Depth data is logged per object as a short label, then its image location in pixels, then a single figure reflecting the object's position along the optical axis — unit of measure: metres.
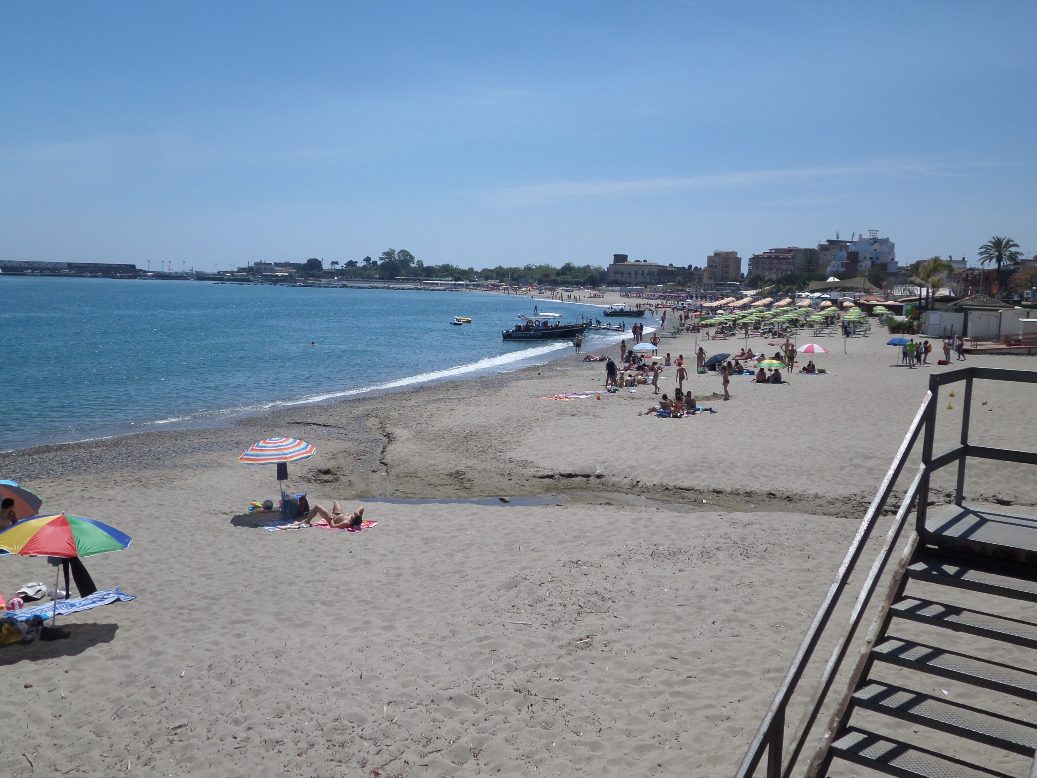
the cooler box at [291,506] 12.73
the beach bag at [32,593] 9.11
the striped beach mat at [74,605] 8.26
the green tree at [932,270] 86.94
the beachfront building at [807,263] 177.50
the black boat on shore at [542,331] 63.16
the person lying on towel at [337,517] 12.23
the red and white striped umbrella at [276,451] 13.19
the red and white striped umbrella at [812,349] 30.90
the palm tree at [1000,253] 83.38
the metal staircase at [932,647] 3.70
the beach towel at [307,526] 12.23
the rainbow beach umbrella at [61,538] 8.05
